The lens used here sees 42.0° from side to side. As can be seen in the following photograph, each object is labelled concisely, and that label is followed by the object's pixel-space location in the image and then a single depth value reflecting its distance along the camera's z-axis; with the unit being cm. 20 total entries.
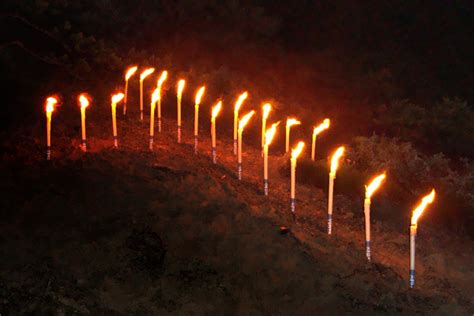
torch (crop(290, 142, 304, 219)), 912
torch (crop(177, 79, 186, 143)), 1193
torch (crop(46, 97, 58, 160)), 968
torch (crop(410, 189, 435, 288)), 752
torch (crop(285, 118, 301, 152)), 1160
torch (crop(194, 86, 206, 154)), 1140
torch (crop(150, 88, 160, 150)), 1107
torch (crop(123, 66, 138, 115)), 1300
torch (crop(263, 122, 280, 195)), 975
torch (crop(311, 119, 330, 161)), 1167
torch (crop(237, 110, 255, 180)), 1034
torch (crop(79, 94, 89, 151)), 1029
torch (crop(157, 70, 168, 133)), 1218
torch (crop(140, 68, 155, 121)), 1281
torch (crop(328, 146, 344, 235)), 870
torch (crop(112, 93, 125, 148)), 1060
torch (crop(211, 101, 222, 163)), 1088
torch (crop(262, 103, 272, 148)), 1161
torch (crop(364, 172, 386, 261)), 805
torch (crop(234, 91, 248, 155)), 1171
